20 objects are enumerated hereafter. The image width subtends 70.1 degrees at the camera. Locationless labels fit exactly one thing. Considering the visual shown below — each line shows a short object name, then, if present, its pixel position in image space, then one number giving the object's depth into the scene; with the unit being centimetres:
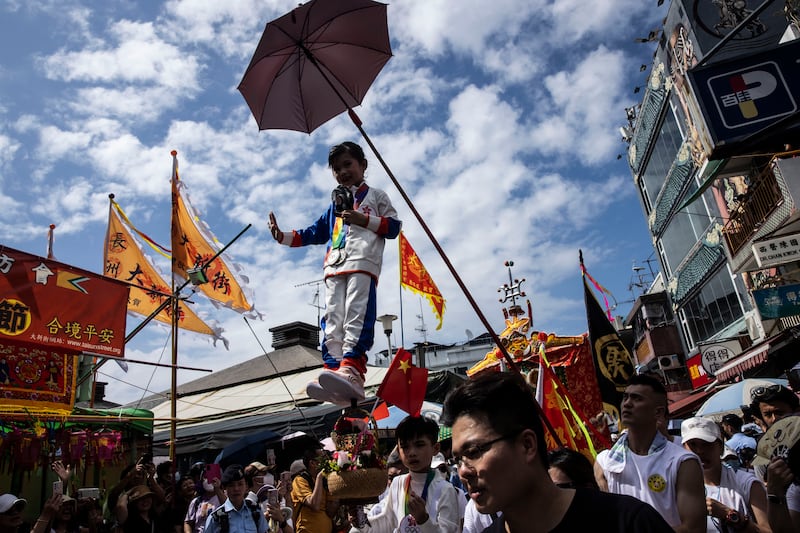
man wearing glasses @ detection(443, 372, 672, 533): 155
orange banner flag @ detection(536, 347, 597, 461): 543
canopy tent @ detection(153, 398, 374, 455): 1256
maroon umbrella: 414
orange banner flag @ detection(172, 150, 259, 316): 978
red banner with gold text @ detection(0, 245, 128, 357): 681
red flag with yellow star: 440
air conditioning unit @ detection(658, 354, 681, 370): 2777
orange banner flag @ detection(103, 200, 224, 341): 1247
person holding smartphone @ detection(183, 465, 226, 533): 642
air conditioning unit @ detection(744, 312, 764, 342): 1744
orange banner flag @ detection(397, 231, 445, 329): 802
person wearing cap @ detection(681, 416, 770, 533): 327
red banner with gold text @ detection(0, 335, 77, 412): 710
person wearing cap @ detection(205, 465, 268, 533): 529
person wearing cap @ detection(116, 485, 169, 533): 577
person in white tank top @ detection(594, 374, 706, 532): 263
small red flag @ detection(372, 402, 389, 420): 693
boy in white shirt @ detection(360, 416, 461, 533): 332
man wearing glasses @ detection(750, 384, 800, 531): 302
